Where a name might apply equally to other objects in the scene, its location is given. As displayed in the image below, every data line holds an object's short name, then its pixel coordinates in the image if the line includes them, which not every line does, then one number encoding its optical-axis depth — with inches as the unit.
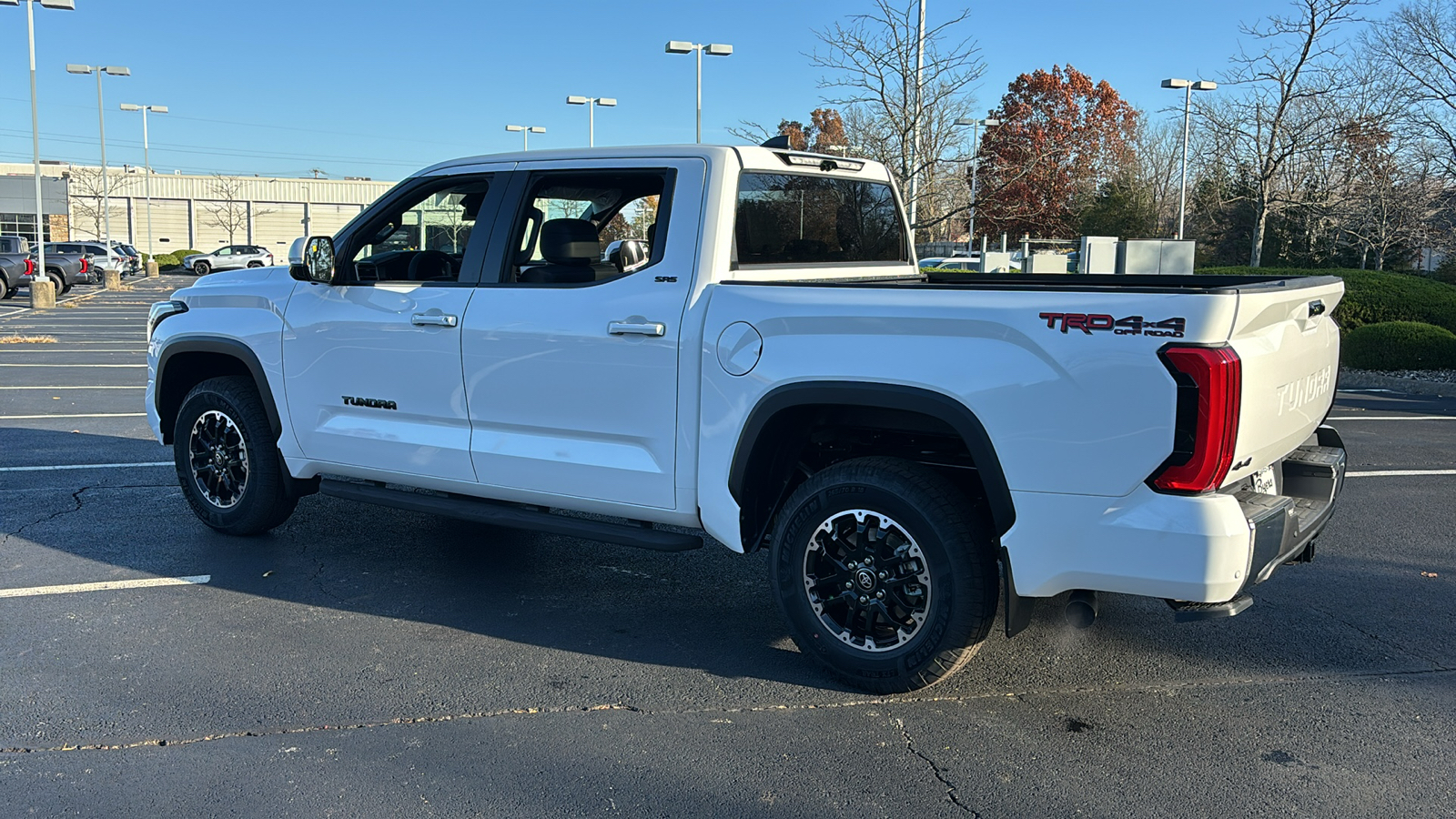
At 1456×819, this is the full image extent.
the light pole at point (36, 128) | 1106.7
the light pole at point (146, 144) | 2262.6
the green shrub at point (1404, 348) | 616.1
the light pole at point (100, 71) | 1620.3
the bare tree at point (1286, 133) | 818.2
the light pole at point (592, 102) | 1370.6
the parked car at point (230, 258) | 2164.1
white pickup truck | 141.4
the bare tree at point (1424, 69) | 786.2
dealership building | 3093.0
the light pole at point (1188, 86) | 1088.8
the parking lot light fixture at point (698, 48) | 991.6
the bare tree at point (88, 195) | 3038.9
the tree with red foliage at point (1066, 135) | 1907.0
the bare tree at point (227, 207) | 3228.3
